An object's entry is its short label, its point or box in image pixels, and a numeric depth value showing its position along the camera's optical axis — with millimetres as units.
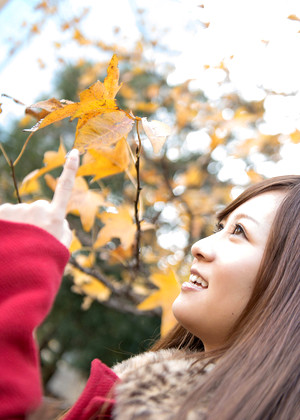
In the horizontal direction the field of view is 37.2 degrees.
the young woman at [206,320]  638
